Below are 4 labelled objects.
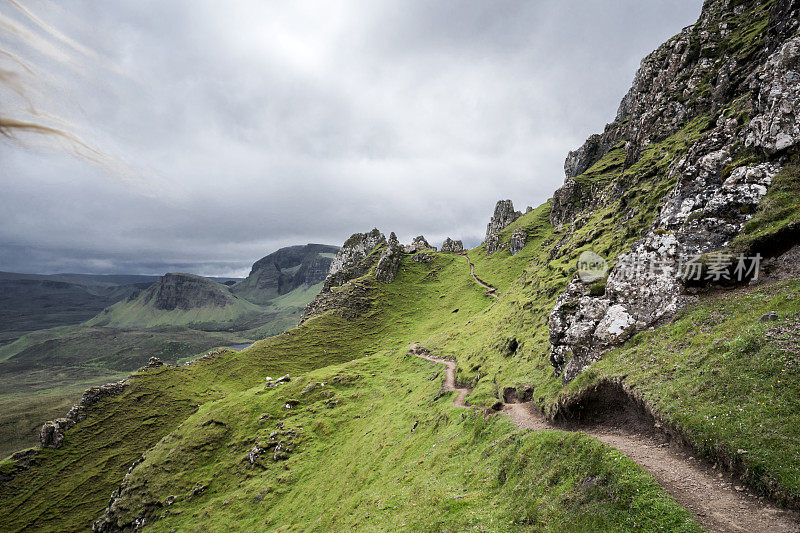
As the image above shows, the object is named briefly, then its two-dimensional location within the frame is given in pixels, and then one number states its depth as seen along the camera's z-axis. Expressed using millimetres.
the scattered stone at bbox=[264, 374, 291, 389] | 92825
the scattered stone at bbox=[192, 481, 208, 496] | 61469
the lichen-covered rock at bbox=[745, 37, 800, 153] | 25106
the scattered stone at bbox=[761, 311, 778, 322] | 16844
